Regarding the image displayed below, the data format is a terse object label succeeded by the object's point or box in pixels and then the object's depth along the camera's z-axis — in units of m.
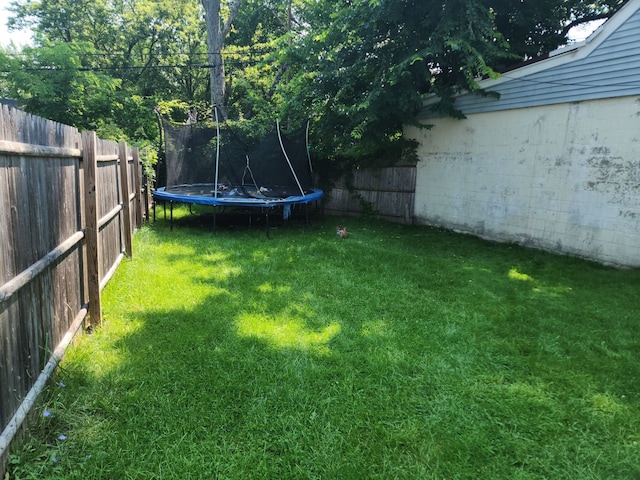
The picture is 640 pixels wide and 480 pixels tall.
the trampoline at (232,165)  8.02
